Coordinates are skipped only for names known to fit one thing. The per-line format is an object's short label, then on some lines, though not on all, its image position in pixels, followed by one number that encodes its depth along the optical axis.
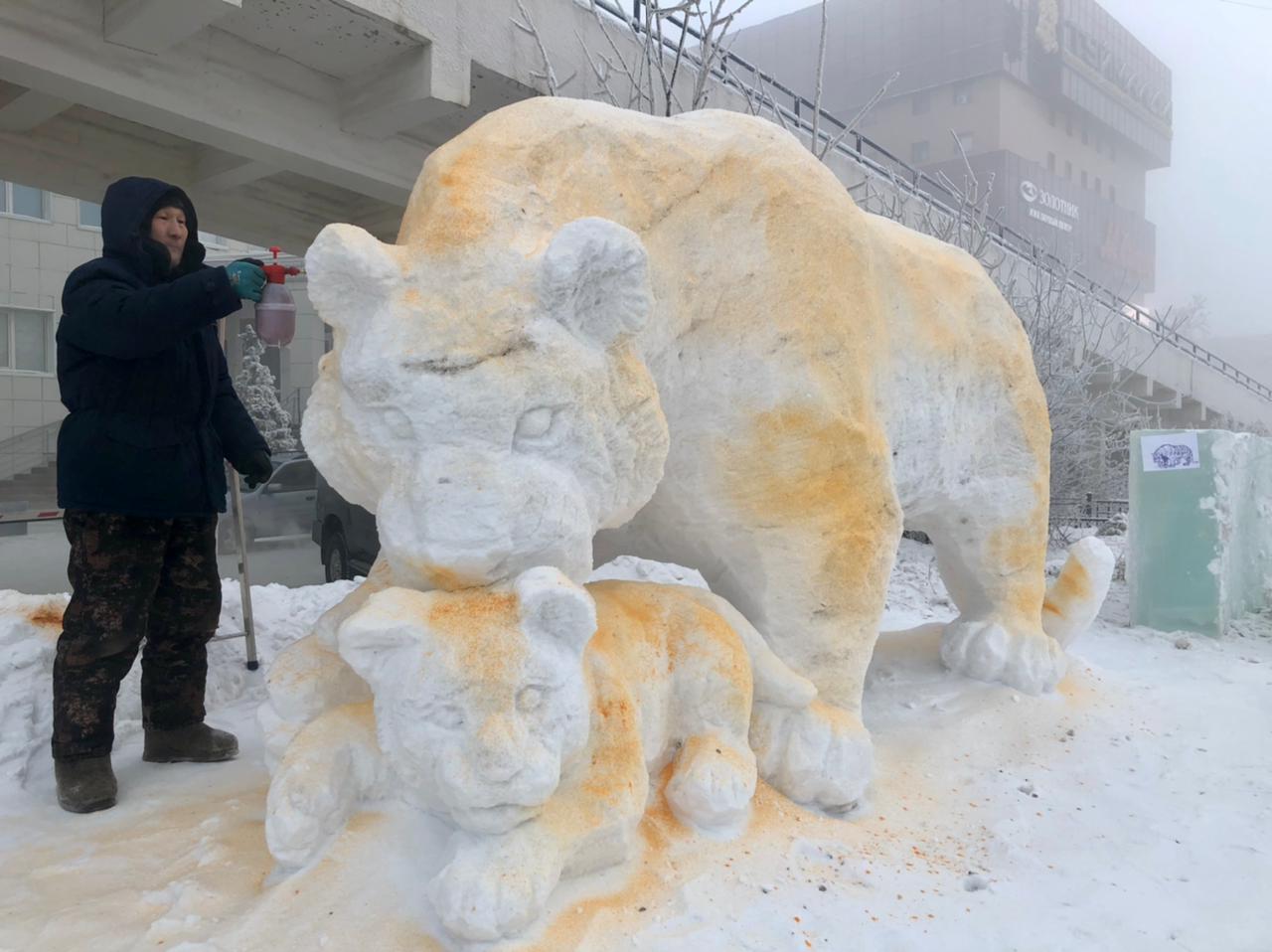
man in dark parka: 2.32
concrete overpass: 3.61
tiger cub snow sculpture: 1.57
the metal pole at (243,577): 3.56
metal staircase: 6.20
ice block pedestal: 5.05
